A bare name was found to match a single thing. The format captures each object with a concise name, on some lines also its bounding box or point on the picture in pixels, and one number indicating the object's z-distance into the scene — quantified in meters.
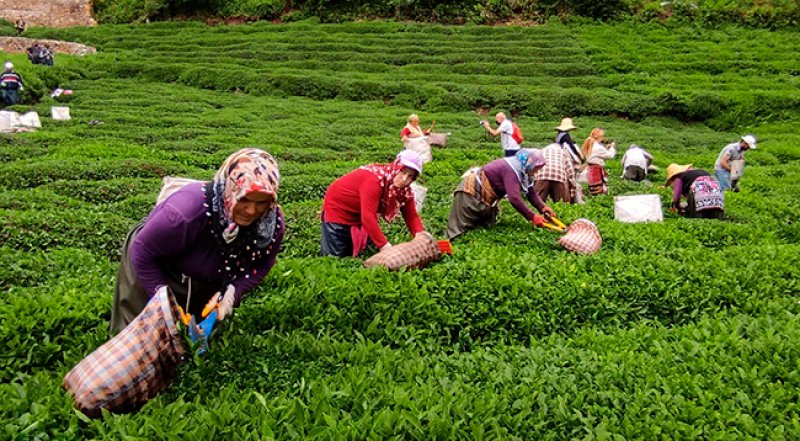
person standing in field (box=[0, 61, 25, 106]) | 15.48
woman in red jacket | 5.04
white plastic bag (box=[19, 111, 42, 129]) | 13.37
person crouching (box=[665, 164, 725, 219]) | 8.22
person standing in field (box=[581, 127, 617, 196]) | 9.99
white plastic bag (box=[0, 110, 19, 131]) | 12.78
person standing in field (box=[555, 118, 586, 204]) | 10.67
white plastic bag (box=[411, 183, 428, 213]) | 6.90
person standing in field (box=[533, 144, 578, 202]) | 8.46
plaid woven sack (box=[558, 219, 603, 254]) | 6.11
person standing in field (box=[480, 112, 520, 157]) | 11.45
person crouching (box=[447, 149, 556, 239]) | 6.40
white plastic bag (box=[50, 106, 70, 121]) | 15.04
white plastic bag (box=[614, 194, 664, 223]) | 7.91
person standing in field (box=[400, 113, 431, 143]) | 11.20
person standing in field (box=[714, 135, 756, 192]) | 9.94
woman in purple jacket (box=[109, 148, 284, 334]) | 2.91
